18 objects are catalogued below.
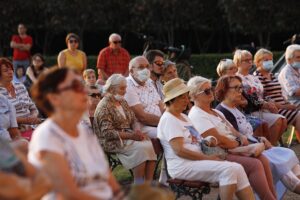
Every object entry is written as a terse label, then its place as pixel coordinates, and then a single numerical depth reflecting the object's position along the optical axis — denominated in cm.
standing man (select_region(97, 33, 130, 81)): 1558
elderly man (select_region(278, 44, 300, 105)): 1277
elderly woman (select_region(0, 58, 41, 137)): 989
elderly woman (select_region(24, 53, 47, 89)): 1723
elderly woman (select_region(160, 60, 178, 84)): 1155
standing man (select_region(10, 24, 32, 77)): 2197
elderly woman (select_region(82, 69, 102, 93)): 1240
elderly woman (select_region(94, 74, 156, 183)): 970
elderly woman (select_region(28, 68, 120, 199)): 530
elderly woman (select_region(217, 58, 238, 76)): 1145
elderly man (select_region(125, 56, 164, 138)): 1049
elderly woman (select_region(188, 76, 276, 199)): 895
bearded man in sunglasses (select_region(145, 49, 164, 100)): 1149
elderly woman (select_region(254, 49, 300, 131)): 1212
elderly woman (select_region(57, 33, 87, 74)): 1528
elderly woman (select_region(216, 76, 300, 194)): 952
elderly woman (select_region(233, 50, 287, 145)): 1156
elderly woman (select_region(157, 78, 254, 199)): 847
